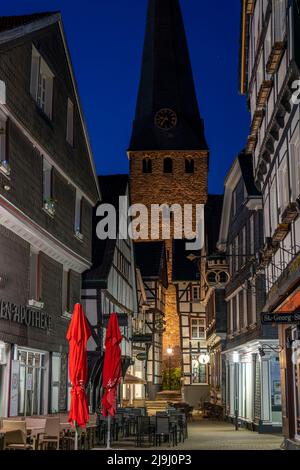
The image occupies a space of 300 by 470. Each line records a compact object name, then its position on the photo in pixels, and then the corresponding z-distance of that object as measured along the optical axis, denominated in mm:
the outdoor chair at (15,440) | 15234
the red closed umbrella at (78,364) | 16078
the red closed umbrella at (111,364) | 19469
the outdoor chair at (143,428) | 21447
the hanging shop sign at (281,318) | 14562
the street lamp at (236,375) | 30866
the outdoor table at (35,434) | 16405
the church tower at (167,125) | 67062
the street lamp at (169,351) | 54812
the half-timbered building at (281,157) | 14812
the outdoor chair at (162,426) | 20516
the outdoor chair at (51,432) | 16938
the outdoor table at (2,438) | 15664
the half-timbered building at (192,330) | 48062
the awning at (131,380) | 35656
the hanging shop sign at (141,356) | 41188
